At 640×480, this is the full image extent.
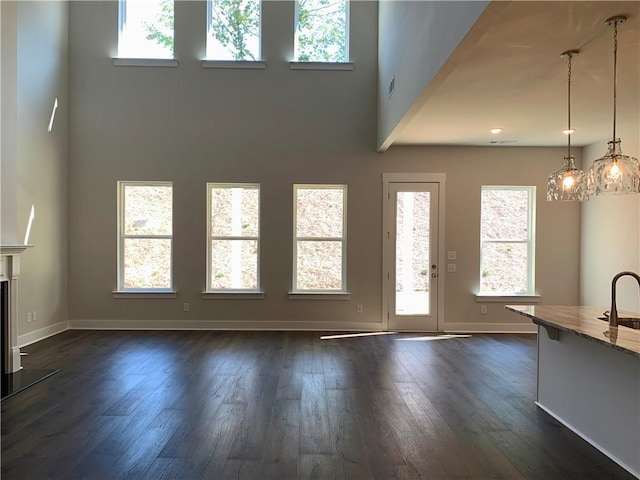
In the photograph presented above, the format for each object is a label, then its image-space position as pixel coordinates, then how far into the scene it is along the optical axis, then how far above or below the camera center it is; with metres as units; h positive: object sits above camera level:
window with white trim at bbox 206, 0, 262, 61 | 6.64 +3.07
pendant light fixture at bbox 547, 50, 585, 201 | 3.38 +0.44
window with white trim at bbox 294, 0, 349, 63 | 6.67 +3.09
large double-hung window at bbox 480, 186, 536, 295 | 6.66 -0.01
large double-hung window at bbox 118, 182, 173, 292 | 6.59 +0.05
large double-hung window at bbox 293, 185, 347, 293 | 6.67 -0.03
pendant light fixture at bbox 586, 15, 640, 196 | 2.93 +0.44
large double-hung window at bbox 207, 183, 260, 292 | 6.63 +0.04
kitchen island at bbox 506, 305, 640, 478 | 2.59 -0.93
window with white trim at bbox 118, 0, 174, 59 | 6.59 +3.07
